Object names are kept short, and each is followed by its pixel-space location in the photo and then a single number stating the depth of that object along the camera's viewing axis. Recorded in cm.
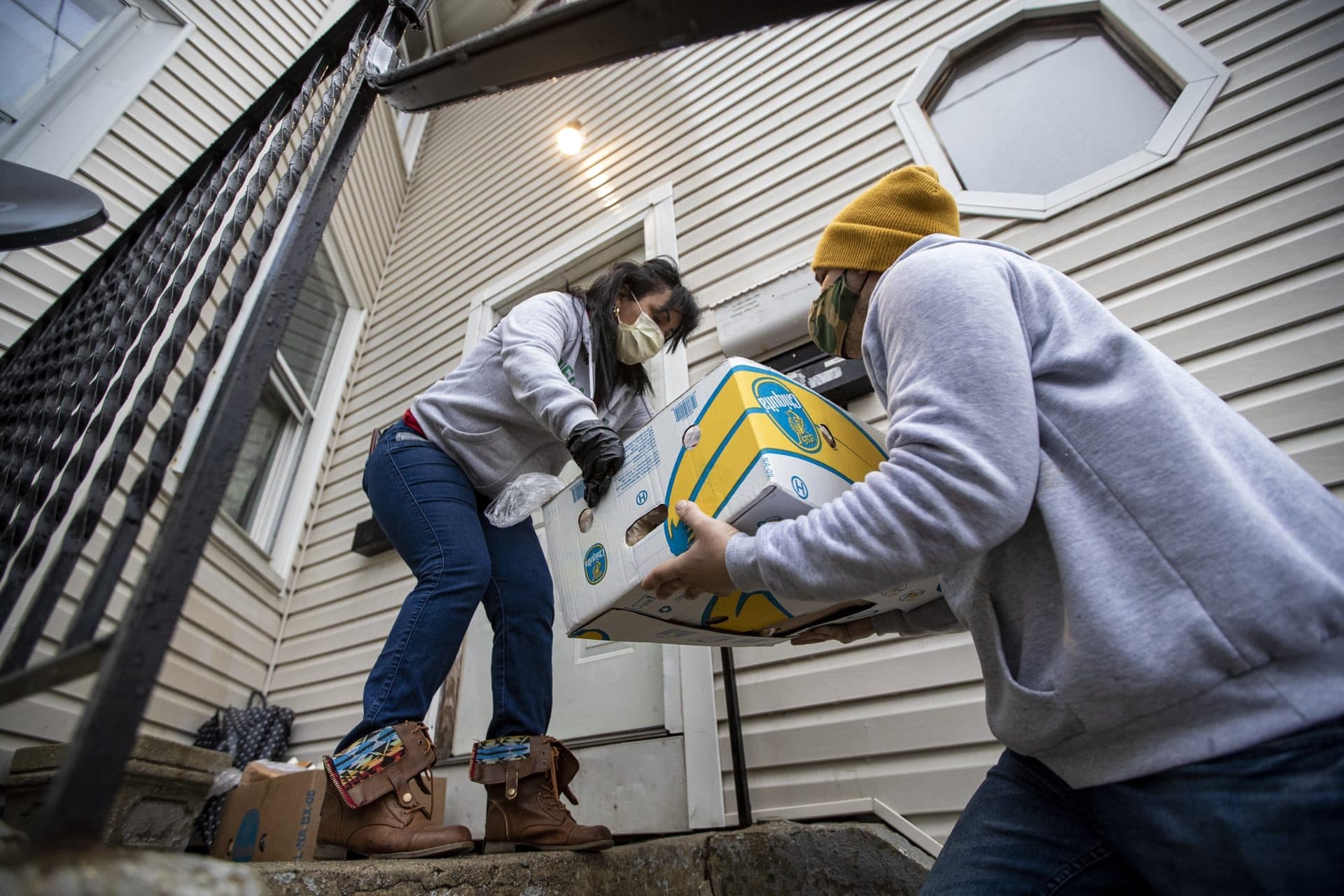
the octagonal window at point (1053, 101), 238
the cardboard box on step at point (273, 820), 210
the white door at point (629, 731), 220
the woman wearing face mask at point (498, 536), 129
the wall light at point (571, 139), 457
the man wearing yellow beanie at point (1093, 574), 62
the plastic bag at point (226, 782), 242
